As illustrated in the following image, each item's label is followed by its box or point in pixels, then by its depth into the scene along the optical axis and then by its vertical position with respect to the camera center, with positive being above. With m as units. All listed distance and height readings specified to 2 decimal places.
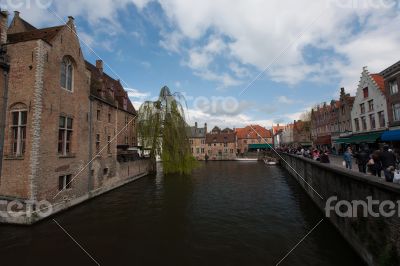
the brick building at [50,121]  12.41 +1.96
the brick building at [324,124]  39.69 +4.39
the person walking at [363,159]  11.27 -0.64
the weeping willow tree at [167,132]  27.38 +2.20
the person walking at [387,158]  8.78 -0.49
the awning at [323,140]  40.46 +1.21
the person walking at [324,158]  14.99 -0.73
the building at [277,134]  93.39 +5.67
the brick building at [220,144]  71.31 +1.53
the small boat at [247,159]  63.58 -2.96
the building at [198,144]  72.02 +1.77
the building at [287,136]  78.16 +4.26
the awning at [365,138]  24.28 +0.93
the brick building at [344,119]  33.38 +4.14
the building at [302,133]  60.39 +4.31
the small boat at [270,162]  51.43 -3.16
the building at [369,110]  24.81 +4.30
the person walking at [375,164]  9.52 -0.79
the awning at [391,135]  19.99 +0.91
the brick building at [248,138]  74.54 +3.40
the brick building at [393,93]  21.51 +5.19
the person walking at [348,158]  12.97 -0.67
